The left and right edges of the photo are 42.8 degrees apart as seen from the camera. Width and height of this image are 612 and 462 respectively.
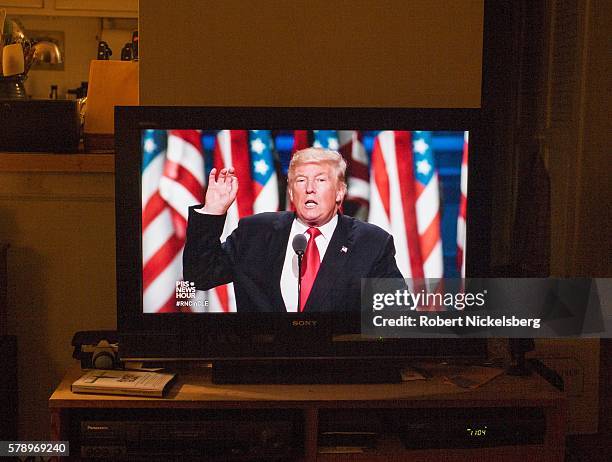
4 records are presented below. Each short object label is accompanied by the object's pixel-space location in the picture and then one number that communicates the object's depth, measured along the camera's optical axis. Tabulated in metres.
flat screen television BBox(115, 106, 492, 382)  1.92
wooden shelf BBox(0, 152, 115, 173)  2.41
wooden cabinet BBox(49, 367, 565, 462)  1.88
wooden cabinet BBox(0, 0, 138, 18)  4.60
